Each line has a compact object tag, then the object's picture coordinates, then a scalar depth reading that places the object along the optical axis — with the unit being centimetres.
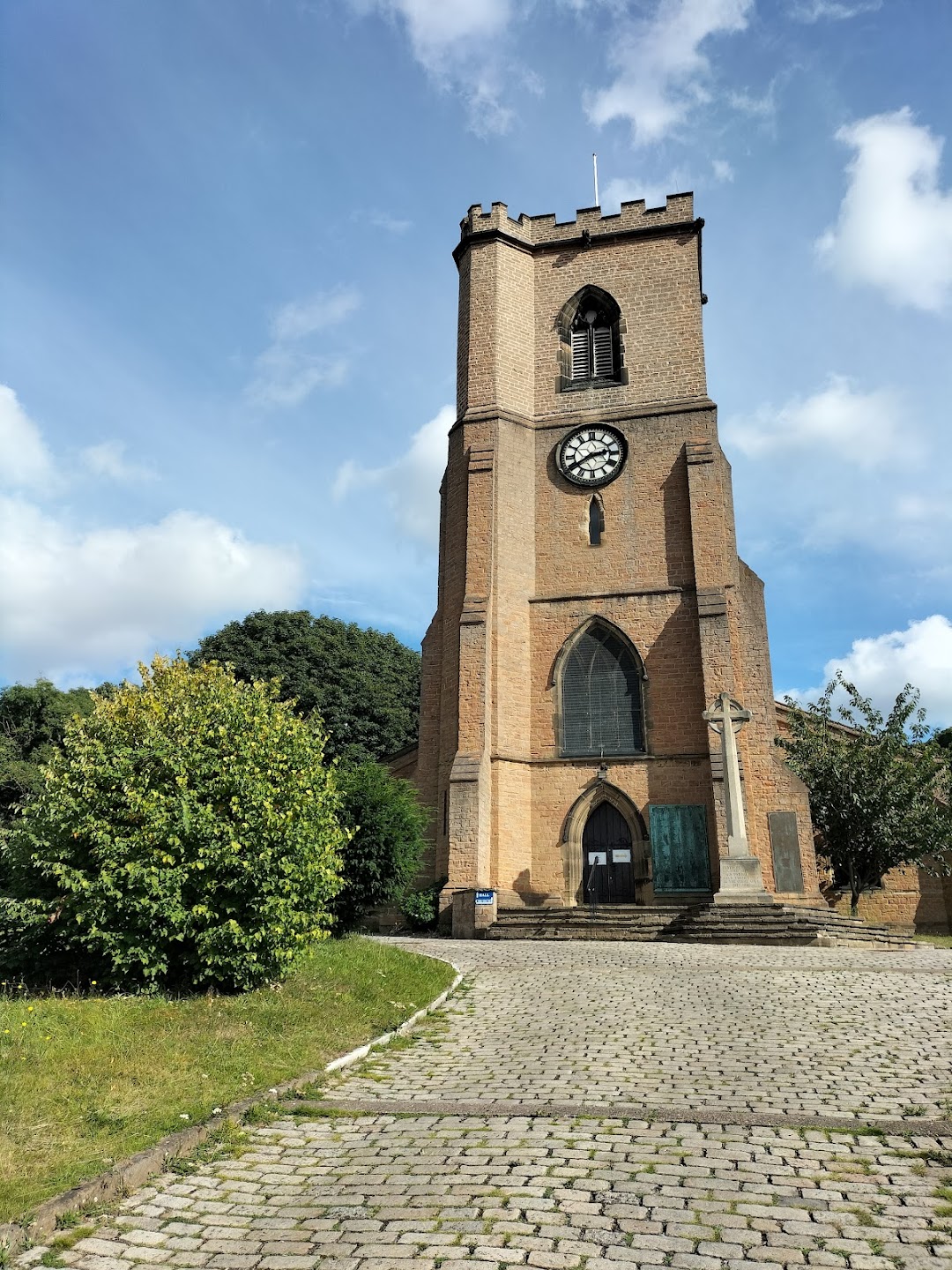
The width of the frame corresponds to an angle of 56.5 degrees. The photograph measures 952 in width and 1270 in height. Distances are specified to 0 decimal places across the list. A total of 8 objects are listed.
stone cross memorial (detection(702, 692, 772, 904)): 1705
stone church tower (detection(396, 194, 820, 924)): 2033
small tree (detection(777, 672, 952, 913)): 2077
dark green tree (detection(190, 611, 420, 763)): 3512
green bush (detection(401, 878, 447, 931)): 1878
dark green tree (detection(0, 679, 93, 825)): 3322
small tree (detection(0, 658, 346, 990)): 829
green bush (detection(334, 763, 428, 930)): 1516
